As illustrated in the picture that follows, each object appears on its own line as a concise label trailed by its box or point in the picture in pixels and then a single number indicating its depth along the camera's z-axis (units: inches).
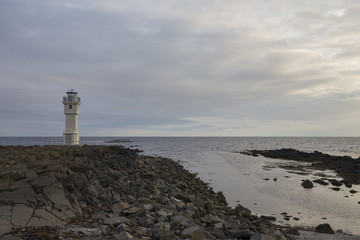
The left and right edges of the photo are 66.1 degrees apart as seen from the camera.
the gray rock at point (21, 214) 249.3
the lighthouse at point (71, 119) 1262.3
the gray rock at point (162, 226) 277.3
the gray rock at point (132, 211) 315.0
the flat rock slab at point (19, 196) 285.3
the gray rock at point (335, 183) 769.2
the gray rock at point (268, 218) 446.7
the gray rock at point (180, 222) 294.8
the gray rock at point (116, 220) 278.7
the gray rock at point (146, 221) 289.7
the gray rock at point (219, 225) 323.9
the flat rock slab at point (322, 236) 367.6
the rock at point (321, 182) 789.1
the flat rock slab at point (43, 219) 255.8
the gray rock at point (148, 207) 337.0
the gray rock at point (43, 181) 326.3
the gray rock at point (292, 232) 373.8
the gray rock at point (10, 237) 216.7
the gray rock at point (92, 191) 359.3
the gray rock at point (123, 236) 236.2
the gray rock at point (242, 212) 422.3
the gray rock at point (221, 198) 544.5
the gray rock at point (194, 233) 267.3
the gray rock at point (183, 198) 452.7
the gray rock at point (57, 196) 300.0
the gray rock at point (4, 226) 230.8
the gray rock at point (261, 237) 293.1
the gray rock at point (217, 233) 299.3
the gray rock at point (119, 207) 322.5
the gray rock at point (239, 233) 308.2
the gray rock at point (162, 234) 261.0
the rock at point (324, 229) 387.2
